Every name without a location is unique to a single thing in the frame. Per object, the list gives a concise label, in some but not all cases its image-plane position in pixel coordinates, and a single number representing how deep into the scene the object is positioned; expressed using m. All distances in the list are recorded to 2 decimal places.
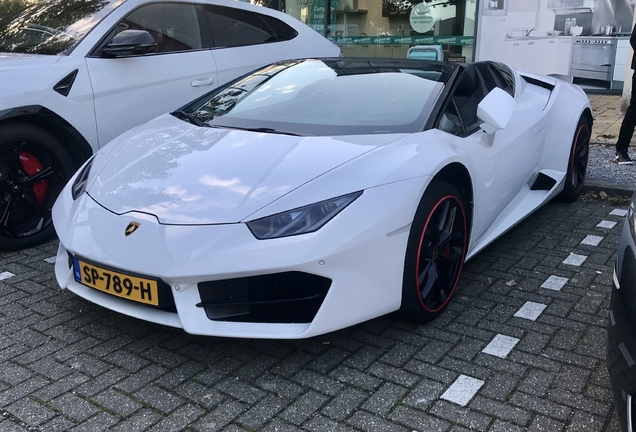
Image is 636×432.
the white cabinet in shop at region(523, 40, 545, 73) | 10.03
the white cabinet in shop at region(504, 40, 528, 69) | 9.90
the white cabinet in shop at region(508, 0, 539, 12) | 9.73
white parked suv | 3.98
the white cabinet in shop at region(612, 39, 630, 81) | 9.59
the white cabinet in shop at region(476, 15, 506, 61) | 9.66
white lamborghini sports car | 2.60
